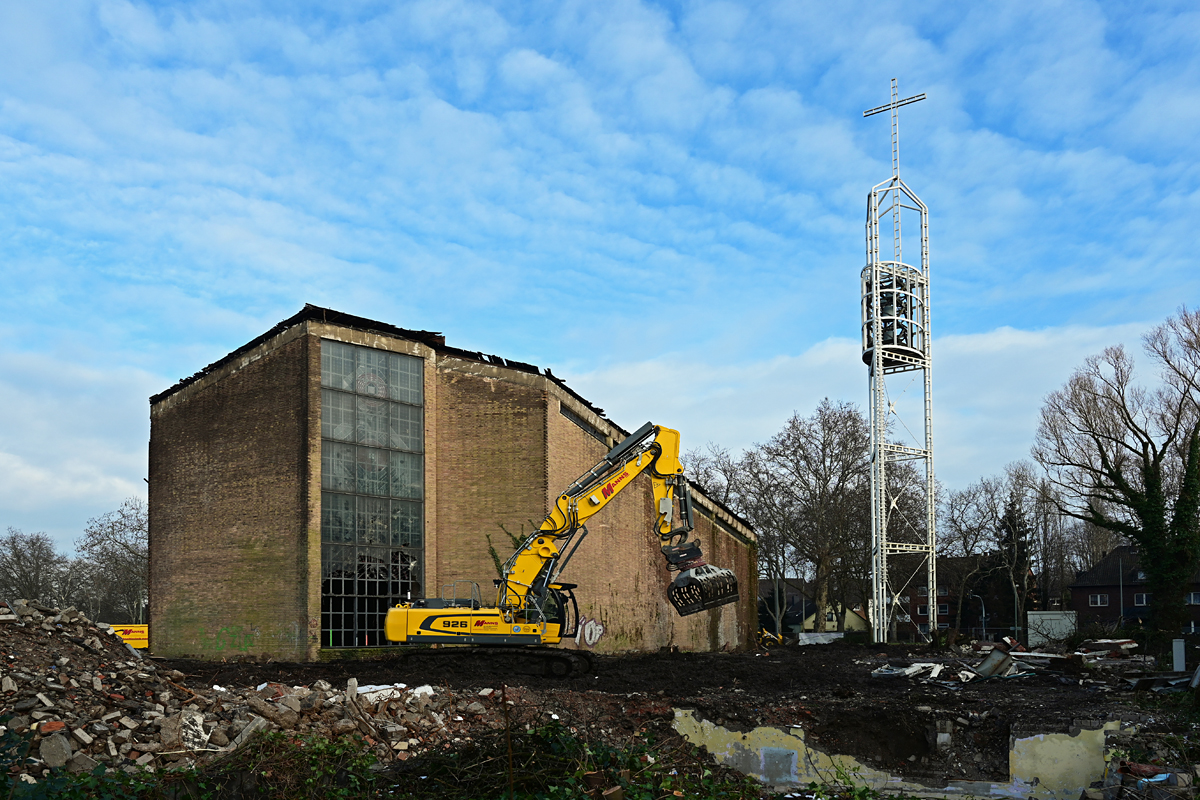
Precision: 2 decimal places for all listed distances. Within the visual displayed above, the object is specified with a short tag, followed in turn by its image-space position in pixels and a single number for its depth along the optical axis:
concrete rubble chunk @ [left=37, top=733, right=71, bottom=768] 8.69
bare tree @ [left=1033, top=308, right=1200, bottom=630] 33.50
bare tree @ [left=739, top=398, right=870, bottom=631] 53.84
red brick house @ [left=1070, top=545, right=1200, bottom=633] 65.06
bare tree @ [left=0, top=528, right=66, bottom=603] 68.38
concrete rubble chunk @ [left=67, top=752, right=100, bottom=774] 8.67
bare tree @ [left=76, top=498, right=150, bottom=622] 50.34
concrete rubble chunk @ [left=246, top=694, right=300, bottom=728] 10.16
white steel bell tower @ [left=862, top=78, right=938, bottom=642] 41.44
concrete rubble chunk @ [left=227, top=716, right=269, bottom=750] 9.58
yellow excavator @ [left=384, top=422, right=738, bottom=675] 18.33
